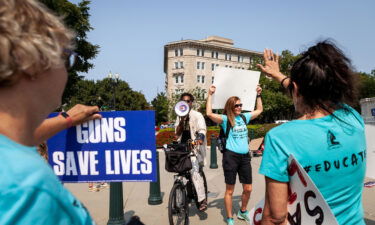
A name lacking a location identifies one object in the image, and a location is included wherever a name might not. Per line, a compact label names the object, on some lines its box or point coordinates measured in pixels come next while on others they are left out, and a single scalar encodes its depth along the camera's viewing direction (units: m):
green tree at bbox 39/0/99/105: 22.35
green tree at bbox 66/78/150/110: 54.62
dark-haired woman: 1.38
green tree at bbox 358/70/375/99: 60.46
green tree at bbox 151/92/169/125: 48.19
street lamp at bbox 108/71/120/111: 23.17
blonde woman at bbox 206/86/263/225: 4.39
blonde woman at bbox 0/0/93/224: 0.61
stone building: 65.06
